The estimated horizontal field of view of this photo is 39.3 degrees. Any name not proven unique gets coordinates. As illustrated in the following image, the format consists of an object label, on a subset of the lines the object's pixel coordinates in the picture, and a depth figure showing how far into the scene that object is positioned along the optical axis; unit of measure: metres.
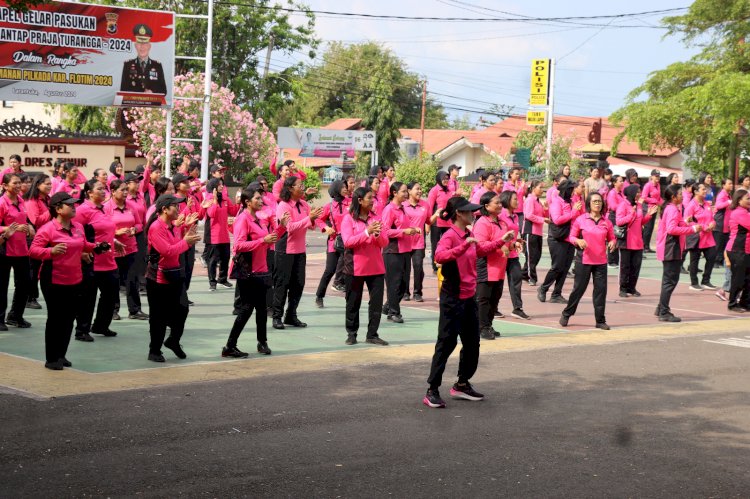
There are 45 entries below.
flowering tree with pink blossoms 37.06
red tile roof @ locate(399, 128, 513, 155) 71.31
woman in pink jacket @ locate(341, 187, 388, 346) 12.34
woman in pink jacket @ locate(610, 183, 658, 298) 17.67
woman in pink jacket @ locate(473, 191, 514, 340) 12.41
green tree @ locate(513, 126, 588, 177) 38.50
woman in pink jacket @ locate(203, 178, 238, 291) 16.31
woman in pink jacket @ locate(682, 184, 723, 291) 18.05
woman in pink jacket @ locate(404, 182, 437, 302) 14.78
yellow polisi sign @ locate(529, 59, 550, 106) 42.12
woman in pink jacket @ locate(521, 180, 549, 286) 18.20
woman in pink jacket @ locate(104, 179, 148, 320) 12.73
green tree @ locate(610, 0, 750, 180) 37.22
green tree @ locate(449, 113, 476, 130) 128.12
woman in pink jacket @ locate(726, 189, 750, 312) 15.92
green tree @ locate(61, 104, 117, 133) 49.94
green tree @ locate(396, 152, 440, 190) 44.00
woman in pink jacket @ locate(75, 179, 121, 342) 12.03
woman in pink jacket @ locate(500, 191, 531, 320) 13.15
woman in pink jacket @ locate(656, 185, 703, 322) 15.31
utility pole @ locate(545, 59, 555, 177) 40.12
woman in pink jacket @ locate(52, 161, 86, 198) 15.16
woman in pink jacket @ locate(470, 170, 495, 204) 17.89
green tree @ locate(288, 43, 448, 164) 87.25
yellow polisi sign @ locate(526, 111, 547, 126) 42.09
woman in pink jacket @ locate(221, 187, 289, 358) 11.24
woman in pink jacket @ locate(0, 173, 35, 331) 12.36
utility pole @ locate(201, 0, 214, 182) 29.03
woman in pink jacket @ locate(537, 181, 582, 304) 16.56
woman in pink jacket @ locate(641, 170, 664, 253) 22.23
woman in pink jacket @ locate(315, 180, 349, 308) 14.76
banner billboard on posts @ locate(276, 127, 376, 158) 51.00
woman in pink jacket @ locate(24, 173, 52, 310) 12.70
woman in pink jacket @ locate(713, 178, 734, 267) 20.33
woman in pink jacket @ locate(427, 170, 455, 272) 18.12
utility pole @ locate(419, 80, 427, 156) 71.12
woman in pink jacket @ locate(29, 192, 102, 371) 10.27
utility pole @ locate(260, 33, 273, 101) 55.06
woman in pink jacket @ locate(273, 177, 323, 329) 13.54
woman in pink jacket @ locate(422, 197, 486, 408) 9.45
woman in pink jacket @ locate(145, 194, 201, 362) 10.82
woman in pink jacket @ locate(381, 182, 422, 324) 13.66
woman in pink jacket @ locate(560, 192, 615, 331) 13.98
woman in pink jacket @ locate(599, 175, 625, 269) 18.66
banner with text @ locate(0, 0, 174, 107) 25.81
